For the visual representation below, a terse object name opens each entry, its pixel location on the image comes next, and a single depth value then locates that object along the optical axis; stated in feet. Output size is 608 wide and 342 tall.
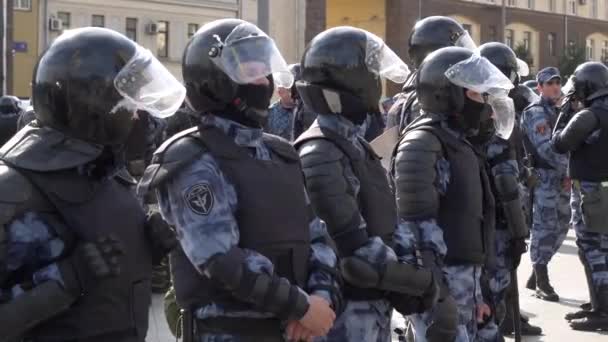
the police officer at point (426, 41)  37.29
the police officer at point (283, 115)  57.32
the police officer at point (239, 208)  19.02
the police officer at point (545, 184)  54.01
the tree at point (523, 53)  272.17
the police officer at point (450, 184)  26.06
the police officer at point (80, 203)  17.39
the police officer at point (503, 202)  31.86
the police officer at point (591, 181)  47.62
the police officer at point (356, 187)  22.40
